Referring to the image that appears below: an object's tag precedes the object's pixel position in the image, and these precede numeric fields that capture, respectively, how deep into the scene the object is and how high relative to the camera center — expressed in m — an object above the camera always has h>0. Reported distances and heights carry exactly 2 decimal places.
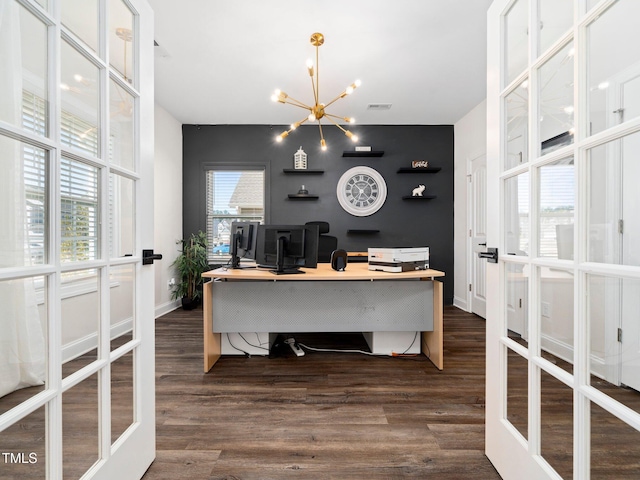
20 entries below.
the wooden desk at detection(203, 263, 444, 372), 2.44 -0.35
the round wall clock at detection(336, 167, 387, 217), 4.85 +0.75
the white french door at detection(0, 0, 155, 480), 0.75 +0.00
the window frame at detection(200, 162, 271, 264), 4.84 +1.07
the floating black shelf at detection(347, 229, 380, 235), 4.81 +0.11
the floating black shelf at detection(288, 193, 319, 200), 4.75 +0.65
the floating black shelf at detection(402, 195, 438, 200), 4.76 +0.64
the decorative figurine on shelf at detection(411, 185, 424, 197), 4.80 +0.74
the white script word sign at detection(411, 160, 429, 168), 4.74 +1.13
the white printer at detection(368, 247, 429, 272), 2.53 -0.16
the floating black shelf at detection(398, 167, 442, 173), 4.76 +1.06
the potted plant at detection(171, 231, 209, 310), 4.45 -0.48
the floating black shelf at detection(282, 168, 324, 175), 4.75 +1.04
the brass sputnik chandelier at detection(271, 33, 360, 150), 2.60 +1.24
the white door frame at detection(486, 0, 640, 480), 0.85 -0.10
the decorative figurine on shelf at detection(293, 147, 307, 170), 4.77 +1.20
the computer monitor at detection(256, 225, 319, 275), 2.62 -0.06
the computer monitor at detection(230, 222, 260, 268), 2.90 -0.01
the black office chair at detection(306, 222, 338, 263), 4.13 -0.10
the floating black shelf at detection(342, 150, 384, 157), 4.73 +1.30
